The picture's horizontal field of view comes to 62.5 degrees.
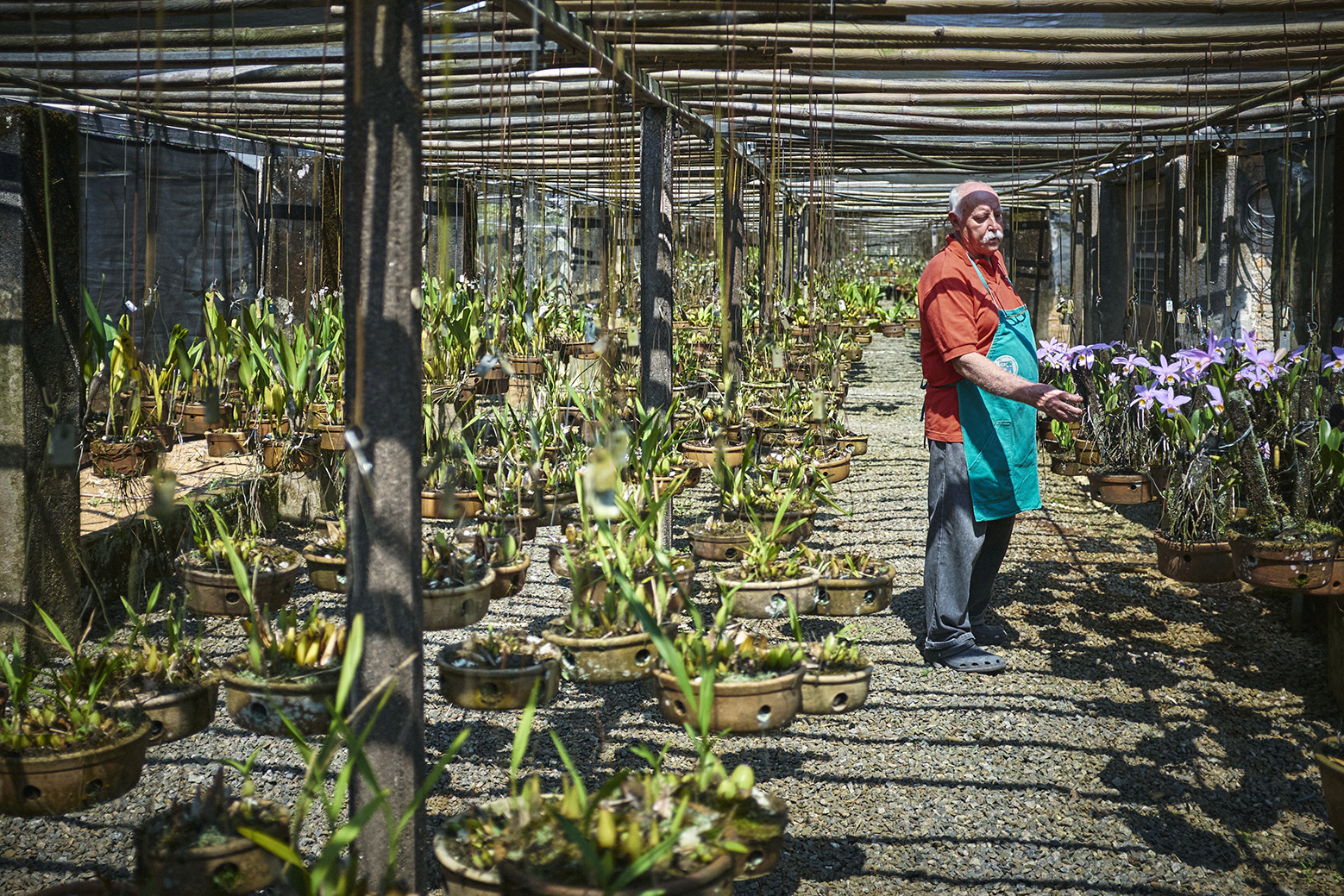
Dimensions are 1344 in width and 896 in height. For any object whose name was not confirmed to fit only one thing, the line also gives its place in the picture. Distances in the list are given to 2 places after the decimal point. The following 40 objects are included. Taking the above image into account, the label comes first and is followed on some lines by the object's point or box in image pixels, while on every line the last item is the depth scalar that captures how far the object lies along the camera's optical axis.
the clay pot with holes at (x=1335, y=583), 3.03
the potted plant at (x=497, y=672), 2.21
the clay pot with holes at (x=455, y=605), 2.49
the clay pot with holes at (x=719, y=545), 3.66
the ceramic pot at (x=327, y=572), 2.94
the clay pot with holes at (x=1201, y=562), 3.69
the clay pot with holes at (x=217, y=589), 2.88
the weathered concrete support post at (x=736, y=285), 6.07
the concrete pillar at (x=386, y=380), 1.69
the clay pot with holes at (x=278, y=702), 2.01
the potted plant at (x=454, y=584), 2.50
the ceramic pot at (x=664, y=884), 1.48
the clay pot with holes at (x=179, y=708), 2.24
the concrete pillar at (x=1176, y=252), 6.76
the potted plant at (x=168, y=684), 2.26
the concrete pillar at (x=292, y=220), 7.59
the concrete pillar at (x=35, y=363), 3.34
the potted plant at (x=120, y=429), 4.31
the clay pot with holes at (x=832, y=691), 2.44
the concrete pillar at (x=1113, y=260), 9.36
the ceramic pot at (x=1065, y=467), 5.80
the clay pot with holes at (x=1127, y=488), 4.85
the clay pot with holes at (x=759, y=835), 1.75
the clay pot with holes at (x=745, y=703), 2.12
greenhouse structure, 1.78
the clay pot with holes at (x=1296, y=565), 3.00
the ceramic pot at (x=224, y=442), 4.77
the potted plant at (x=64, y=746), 1.97
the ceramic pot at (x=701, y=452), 5.26
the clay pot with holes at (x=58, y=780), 1.96
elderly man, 3.45
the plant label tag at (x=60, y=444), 1.93
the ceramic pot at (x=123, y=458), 4.34
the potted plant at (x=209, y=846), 1.71
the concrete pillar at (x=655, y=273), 4.39
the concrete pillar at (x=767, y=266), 5.35
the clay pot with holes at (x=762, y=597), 2.85
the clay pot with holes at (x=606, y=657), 2.33
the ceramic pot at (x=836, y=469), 5.04
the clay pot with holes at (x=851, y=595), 3.27
